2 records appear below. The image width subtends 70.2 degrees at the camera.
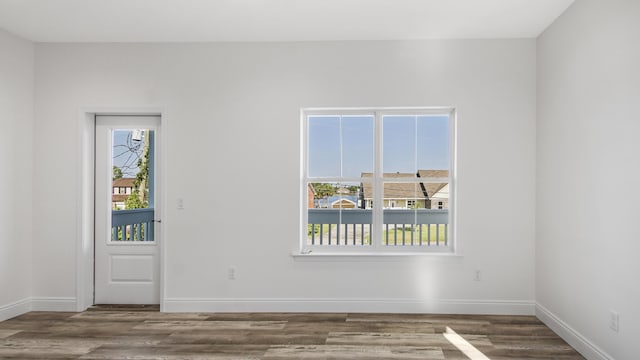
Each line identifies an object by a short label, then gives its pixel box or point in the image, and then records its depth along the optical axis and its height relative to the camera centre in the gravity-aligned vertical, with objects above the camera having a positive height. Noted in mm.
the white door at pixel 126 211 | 4762 -295
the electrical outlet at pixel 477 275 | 4438 -874
